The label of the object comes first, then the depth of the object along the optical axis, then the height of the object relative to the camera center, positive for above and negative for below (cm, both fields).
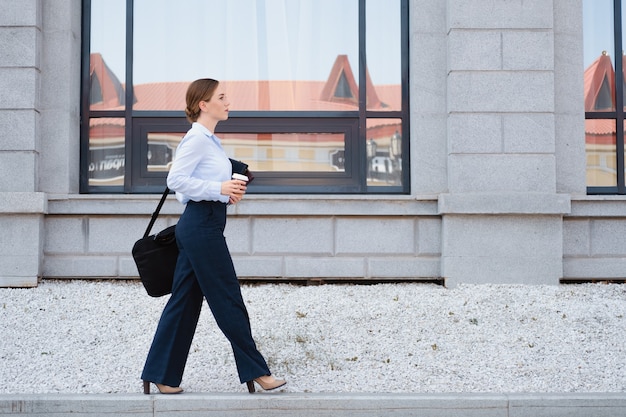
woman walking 462 -25
